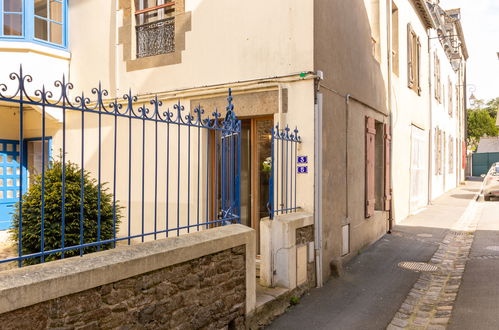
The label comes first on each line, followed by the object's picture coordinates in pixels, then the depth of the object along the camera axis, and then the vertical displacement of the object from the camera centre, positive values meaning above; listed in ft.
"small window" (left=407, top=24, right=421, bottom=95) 38.93 +10.83
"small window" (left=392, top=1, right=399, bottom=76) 34.76 +10.79
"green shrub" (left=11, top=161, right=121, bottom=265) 15.56 -1.79
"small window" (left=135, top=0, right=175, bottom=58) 24.21 +8.51
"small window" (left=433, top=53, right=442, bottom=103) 56.69 +12.27
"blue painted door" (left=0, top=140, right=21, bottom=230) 29.14 -0.73
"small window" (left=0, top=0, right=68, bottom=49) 25.44 +9.57
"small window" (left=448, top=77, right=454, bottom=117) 73.27 +11.76
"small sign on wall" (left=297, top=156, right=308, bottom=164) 19.17 +0.35
